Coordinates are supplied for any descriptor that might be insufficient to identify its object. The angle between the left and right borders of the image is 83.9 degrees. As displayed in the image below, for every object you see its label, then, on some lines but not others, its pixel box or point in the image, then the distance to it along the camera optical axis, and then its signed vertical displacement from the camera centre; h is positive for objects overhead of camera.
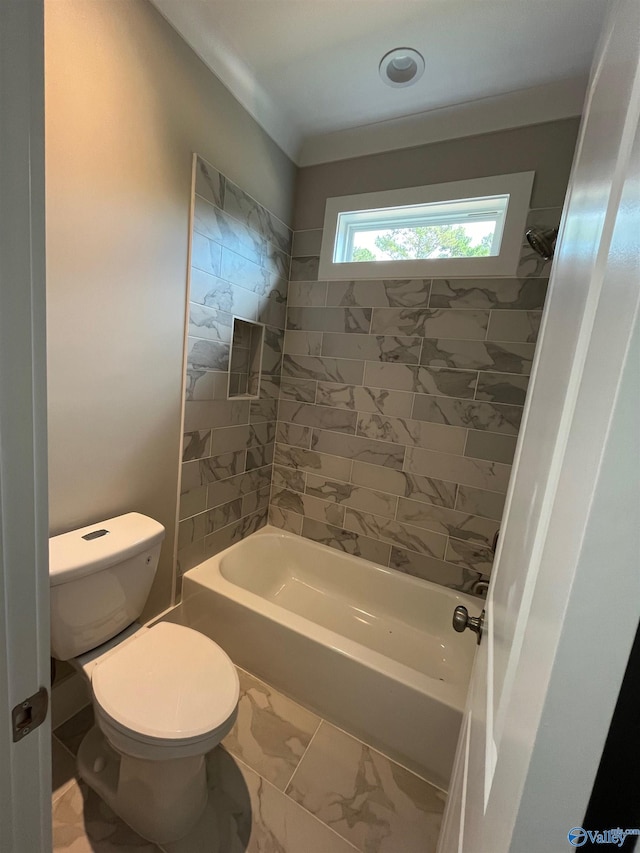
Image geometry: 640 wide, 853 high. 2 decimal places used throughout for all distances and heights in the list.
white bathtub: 1.34 -1.25
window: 1.69 +0.80
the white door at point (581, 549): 0.22 -0.10
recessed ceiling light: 1.45 +1.30
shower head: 1.32 +0.57
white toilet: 1.00 -1.01
